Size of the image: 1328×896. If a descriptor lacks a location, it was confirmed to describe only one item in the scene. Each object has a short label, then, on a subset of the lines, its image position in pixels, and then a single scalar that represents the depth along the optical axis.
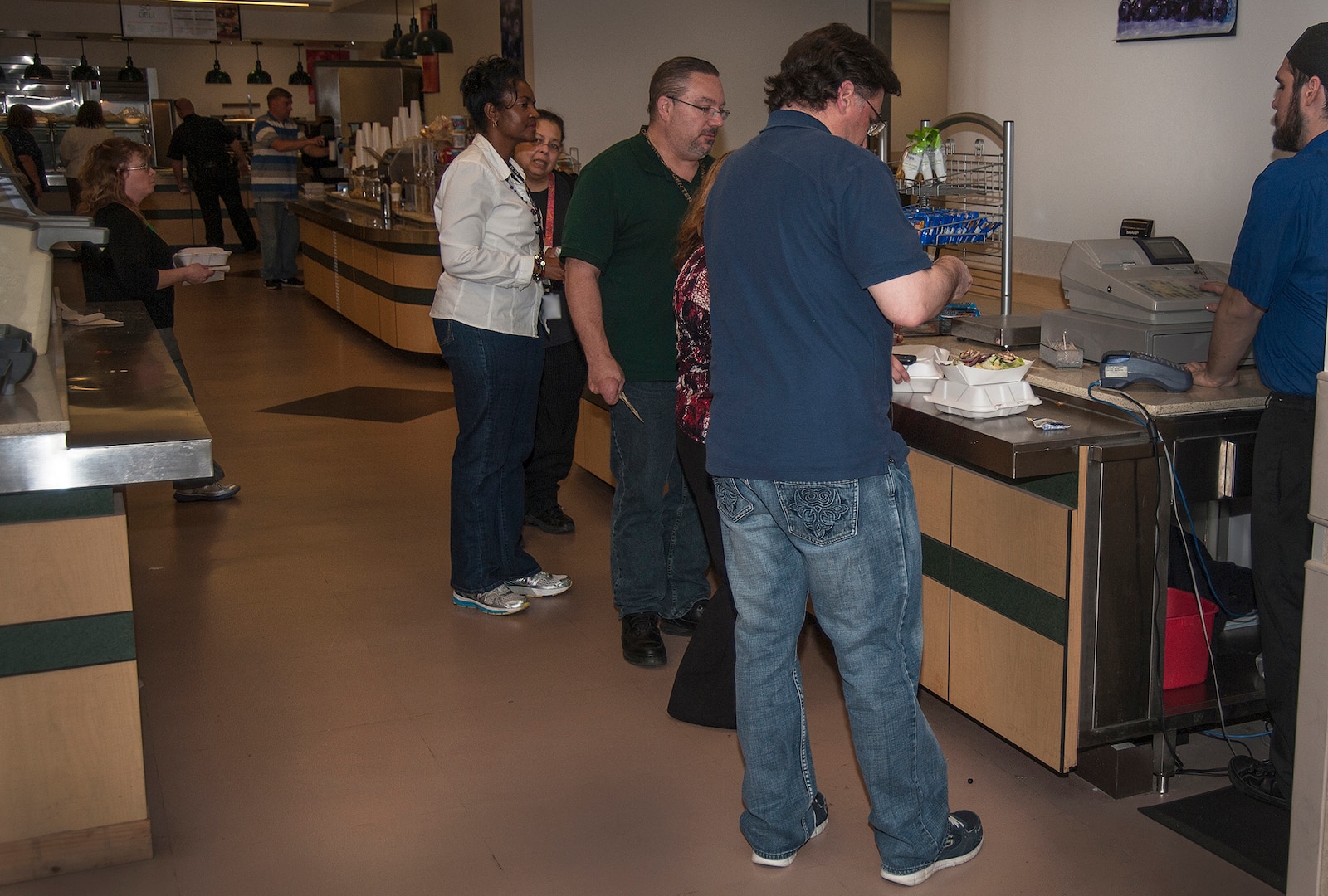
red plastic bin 2.66
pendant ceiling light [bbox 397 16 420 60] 10.29
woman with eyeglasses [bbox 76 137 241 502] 4.23
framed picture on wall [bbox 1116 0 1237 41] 3.34
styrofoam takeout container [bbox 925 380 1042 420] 2.55
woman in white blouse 3.32
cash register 2.69
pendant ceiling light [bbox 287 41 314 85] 17.34
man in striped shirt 10.90
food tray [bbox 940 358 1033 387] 2.57
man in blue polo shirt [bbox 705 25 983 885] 1.89
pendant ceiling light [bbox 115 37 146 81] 16.17
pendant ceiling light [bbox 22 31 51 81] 15.66
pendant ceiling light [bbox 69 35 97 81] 15.70
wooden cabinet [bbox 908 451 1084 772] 2.45
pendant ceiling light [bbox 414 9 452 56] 9.85
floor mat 2.29
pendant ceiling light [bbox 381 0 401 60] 10.96
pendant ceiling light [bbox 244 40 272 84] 17.30
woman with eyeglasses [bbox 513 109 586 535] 4.44
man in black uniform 12.39
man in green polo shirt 3.03
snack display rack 3.08
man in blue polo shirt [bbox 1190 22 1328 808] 2.30
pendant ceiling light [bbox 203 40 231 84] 17.42
